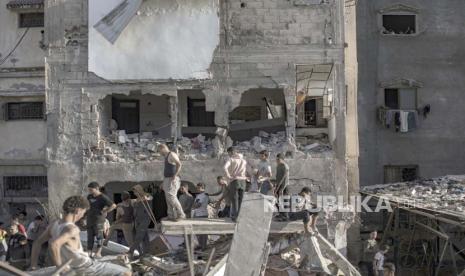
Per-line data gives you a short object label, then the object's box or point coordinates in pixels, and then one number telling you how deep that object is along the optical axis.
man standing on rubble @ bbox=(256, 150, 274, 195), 14.59
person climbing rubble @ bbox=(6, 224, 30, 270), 14.66
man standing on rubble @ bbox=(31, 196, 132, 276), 7.98
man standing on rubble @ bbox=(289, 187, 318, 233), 12.68
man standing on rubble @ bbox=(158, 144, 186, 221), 13.11
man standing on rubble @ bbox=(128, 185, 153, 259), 13.31
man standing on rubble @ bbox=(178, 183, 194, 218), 14.77
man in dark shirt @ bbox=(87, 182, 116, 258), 12.62
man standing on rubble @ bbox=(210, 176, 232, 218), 14.23
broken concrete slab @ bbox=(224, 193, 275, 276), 10.73
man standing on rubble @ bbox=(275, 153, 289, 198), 14.75
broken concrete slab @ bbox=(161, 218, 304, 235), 12.44
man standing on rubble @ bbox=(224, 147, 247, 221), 13.78
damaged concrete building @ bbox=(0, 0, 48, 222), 22.14
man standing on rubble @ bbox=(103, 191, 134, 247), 13.86
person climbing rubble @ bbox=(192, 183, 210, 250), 15.11
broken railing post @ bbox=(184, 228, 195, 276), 11.35
